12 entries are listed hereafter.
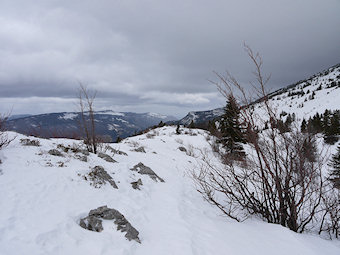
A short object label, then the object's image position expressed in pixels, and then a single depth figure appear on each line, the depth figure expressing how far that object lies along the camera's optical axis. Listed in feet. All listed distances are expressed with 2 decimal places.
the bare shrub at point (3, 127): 19.44
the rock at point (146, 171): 27.24
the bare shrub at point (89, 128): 27.84
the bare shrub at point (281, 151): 13.20
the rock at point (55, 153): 22.30
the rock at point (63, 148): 24.89
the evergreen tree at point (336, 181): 14.79
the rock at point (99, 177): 19.16
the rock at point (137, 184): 21.86
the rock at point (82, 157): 23.06
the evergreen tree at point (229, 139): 65.98
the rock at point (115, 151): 33.46
